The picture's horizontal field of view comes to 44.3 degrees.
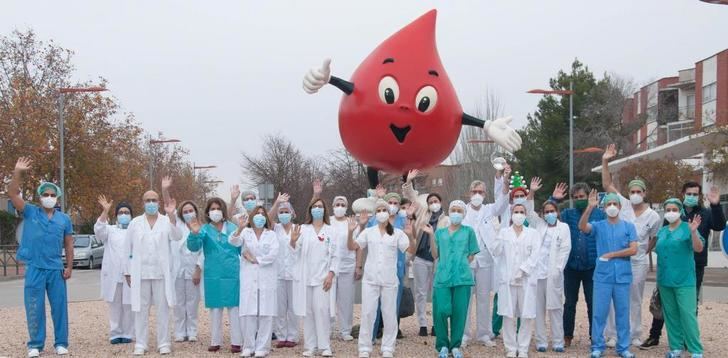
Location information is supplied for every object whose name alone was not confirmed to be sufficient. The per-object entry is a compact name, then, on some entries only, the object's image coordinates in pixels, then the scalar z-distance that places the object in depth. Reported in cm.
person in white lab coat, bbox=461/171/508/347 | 1067
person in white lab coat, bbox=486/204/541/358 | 975
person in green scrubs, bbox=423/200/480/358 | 959
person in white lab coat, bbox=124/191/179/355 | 1003
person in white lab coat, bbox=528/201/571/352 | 1001
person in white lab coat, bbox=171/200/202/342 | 1088
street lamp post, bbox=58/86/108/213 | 2694
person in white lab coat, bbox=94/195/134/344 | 1095
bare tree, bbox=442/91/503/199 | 4766
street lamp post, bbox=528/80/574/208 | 2800
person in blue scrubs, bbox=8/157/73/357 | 995
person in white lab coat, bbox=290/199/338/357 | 983
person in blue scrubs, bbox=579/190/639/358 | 958
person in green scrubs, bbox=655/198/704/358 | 936
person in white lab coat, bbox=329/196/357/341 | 1038
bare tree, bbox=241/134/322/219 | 4831
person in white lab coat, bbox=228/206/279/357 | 976
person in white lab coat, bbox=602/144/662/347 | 1015
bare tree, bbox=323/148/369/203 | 4466
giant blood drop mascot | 1203
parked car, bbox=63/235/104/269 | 3095
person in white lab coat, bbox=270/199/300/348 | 1019
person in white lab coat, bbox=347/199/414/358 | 962
